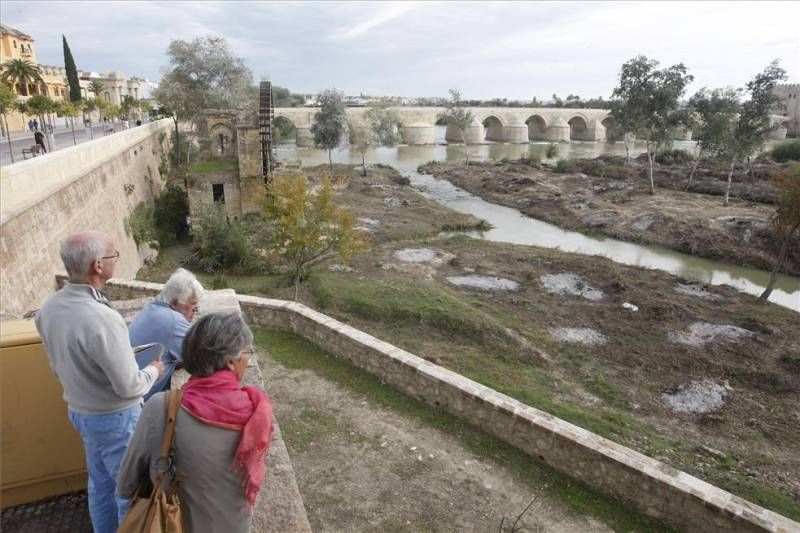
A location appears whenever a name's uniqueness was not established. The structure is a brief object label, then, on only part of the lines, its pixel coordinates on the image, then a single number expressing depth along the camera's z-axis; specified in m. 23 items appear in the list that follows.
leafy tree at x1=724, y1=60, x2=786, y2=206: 21.60
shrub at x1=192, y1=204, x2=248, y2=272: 15.34
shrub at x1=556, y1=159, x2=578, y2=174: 37.00
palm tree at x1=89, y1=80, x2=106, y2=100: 36.81
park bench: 13.70
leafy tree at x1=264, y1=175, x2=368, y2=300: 11.69
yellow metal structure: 2.83
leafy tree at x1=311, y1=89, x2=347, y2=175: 35.09
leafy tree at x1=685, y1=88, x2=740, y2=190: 25.97
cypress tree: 35.31
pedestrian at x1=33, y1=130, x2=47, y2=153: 14.12
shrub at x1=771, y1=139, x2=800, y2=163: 39.19
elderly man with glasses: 2.12
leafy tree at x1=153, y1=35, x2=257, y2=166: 28.67
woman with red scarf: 1.80
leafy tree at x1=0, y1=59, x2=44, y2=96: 19.34
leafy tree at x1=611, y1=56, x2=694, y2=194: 27.17
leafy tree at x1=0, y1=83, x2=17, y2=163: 14.16
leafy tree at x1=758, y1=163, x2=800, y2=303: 11.97
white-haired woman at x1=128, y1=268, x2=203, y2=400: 2.67
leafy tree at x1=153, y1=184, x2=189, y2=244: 19.06
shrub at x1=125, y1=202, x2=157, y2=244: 14.94
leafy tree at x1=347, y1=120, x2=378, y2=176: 38.31
